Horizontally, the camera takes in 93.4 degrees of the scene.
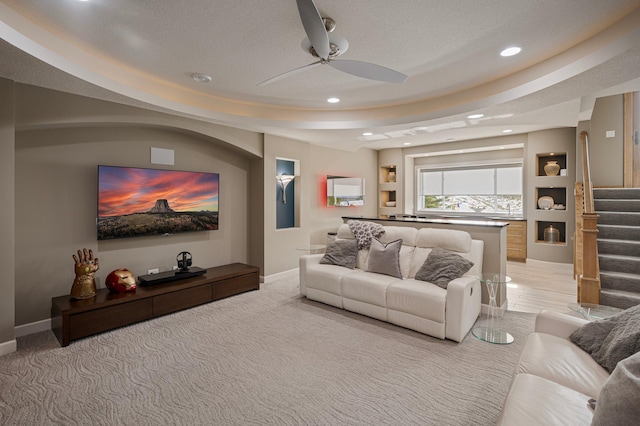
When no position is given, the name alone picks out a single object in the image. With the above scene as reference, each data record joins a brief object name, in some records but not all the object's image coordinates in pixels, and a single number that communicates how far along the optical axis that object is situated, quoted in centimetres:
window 700
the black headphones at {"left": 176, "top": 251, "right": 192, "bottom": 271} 414
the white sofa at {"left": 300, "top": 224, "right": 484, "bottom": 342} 296
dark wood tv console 294
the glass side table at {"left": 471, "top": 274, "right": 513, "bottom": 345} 295
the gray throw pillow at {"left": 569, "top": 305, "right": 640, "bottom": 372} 158
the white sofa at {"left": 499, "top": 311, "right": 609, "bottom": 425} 129
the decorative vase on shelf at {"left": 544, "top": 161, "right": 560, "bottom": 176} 607
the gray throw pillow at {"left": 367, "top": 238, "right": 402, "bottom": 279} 368
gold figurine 316
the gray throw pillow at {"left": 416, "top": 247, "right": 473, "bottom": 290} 322
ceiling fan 205
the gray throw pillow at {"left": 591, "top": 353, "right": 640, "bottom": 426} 94
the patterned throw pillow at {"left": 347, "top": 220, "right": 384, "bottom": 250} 422
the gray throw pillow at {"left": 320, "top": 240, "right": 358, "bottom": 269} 415
